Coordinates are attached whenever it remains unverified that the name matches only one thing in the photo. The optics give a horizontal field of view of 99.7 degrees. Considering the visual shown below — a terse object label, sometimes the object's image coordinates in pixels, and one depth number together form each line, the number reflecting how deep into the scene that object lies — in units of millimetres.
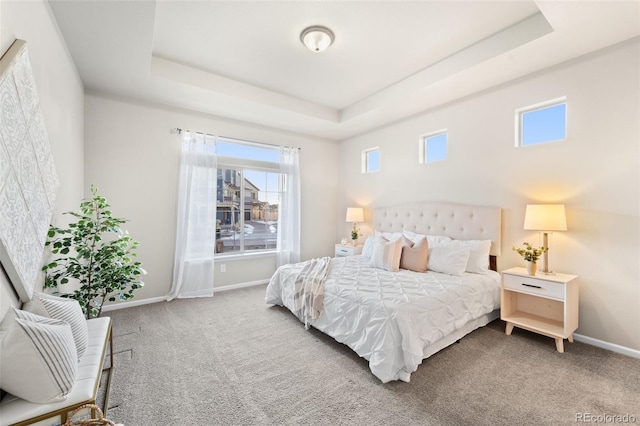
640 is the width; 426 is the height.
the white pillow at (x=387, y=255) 3197
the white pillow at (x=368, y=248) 3836
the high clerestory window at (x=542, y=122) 2836
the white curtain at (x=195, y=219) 3836
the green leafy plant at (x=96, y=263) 2107
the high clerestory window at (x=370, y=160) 5000
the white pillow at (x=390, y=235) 4032
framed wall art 1279
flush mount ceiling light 2494
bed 2021
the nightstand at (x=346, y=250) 4633
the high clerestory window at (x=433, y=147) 3885
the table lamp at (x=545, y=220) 2537
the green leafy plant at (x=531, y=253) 2598
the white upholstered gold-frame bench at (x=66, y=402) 1056
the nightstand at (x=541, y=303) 2412
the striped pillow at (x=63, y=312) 1488
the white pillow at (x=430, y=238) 3520
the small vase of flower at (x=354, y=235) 4891
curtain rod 3851
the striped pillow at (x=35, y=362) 1070
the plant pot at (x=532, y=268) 2604
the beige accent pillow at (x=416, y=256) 3158
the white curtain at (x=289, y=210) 4812
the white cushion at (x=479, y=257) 3070
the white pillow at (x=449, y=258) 2988
